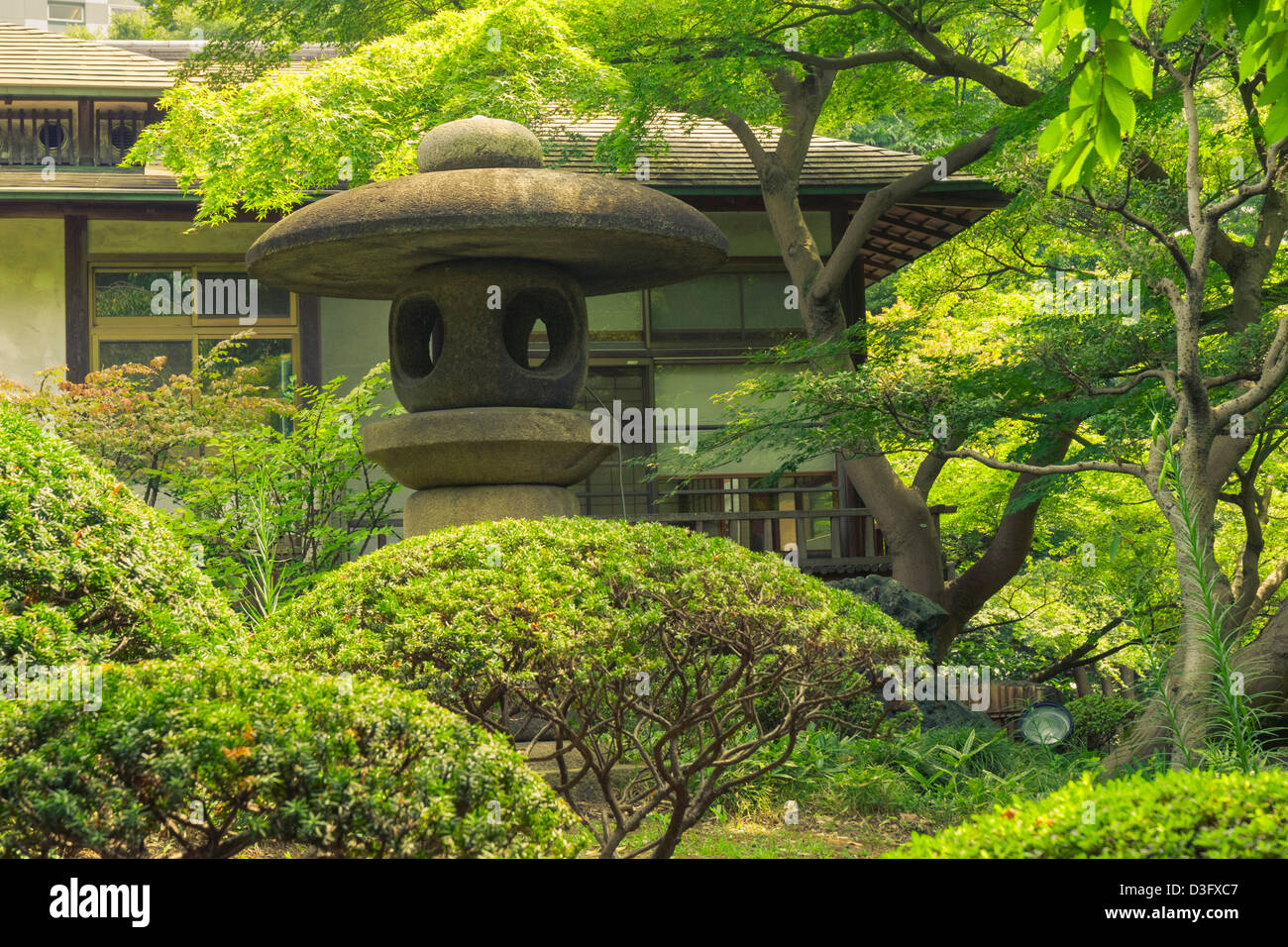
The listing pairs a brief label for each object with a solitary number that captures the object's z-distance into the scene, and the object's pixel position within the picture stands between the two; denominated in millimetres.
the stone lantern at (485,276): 6605
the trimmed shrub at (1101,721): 10984
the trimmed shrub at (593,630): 4434
